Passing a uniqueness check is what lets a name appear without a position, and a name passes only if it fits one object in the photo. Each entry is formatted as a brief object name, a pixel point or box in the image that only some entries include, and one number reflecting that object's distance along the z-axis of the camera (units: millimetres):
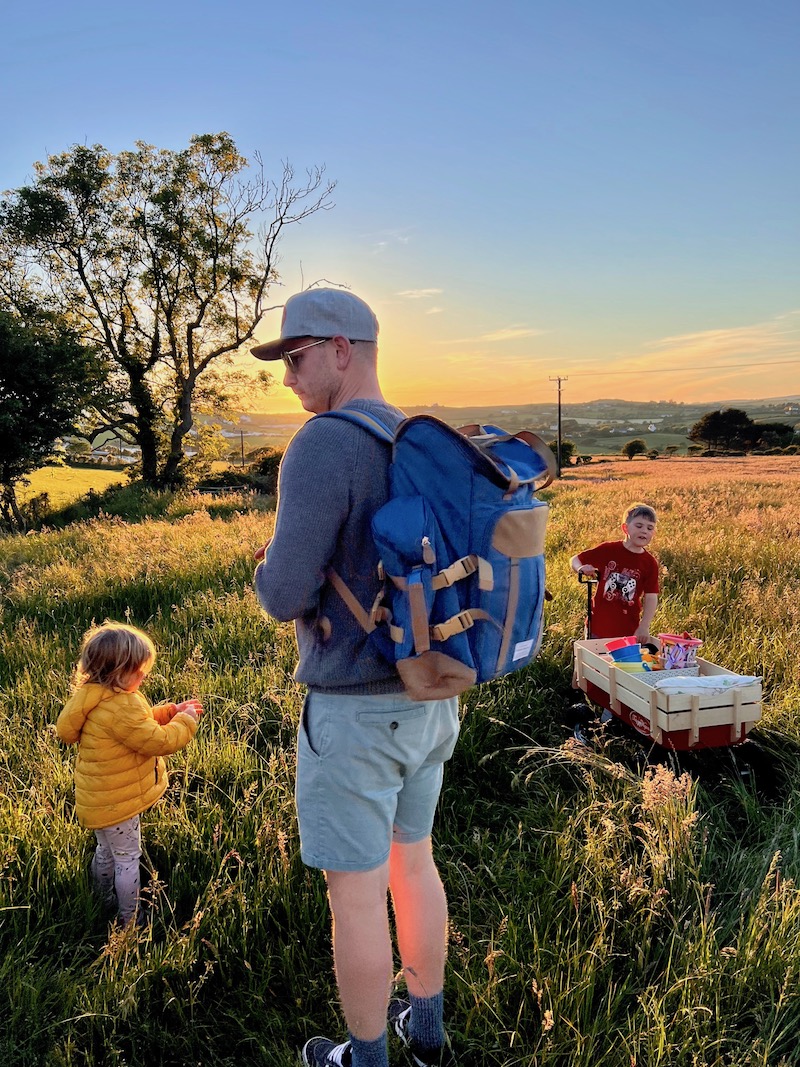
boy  4746
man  1689
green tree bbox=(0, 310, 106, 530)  21984
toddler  2869
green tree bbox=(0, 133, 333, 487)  30141
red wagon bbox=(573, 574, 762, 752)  3432
